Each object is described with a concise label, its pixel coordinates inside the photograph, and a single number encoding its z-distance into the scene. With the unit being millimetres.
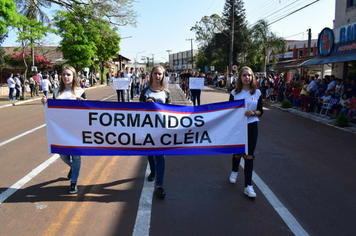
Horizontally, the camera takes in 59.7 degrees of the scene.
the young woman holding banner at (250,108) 4453
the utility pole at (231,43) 32219
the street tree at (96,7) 17788
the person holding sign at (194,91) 14890
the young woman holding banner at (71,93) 4500
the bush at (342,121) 11035
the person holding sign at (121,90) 16273
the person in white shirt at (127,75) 17203
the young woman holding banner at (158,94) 4438
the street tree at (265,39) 36781
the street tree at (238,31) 51184
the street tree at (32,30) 20127
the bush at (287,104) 16797
